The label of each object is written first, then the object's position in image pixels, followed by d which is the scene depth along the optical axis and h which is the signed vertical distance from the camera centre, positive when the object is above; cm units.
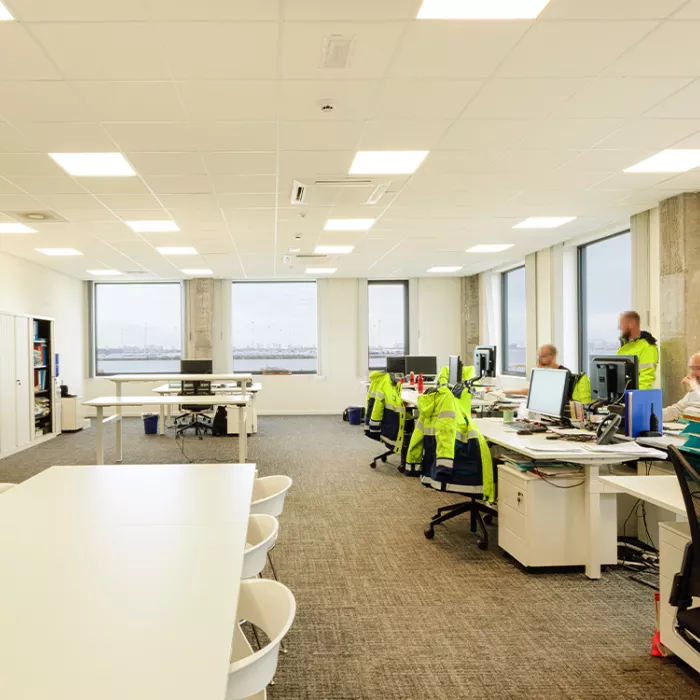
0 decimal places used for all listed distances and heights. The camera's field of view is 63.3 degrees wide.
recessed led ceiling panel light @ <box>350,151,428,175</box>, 472 +156
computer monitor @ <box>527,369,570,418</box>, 439 -40
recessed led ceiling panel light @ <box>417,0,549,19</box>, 270 +161
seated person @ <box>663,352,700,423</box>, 468 -35
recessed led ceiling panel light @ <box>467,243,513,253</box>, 904 +155
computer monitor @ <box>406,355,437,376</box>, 941 -38
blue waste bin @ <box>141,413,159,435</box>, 1004 -144
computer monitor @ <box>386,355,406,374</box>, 965 -37
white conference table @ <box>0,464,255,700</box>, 121 -71
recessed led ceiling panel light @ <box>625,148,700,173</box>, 480 +160
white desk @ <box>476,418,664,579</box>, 359 -90
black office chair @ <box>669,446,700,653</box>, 200 -80
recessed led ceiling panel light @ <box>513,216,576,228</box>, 724 +159
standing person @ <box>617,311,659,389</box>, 558 -2
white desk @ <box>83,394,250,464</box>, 636 -68
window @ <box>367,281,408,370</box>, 1296 +49
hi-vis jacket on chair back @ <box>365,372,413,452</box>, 602 -79
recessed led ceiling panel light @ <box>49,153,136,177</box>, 459 +151
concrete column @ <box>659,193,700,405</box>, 589 +58
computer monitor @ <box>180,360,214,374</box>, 978 -42
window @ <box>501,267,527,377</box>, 1123 +45
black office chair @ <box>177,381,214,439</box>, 954 -122
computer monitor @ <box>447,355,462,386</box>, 802 -42
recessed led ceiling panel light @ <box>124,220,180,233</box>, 694 +147
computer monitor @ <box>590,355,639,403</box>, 436 -27
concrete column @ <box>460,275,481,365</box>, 1257 +56
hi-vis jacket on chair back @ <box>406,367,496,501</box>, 398 -79
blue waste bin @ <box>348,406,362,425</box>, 1105 -143
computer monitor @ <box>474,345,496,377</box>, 787 -27
